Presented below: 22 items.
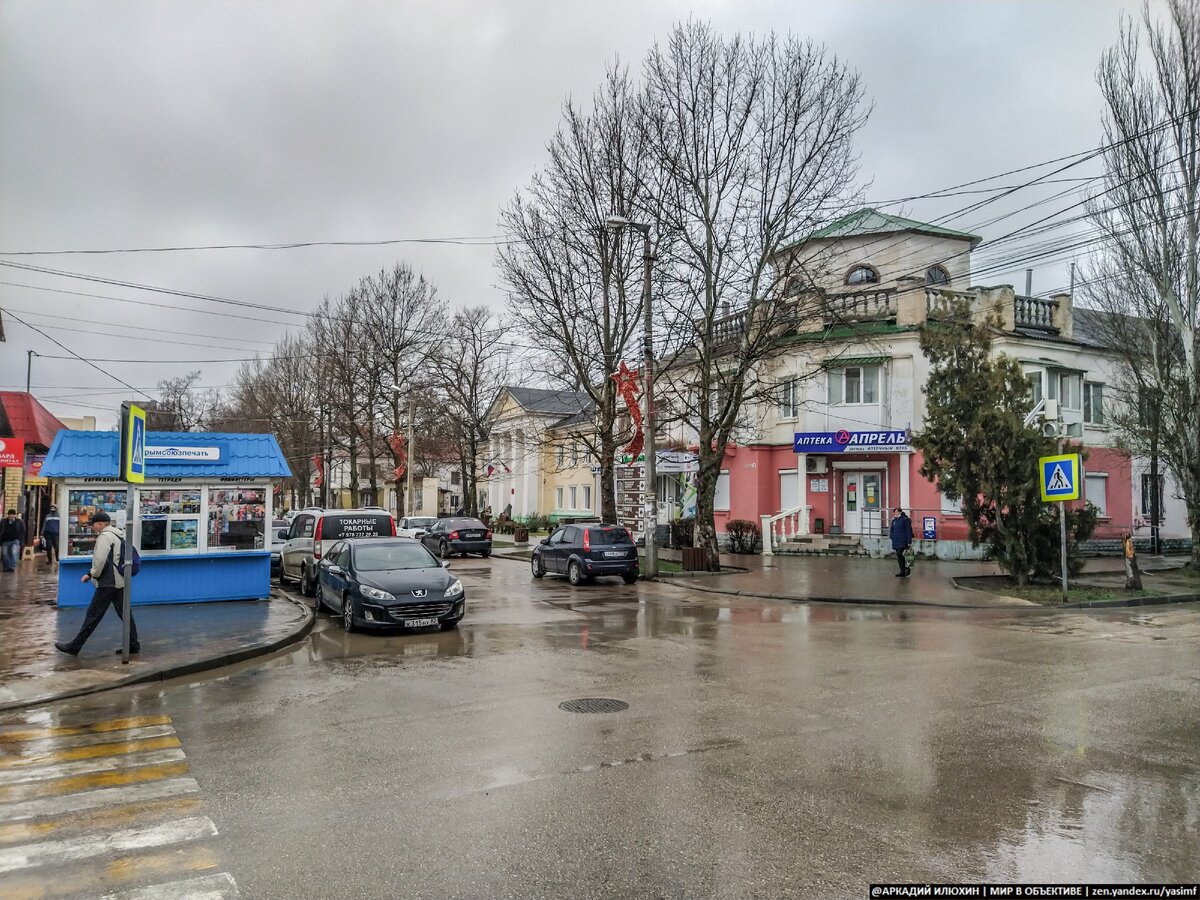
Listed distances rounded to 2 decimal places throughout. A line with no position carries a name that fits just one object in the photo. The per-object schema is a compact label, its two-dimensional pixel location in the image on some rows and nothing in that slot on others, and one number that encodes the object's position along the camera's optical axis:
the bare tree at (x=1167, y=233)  22.28
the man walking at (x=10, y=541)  22.12
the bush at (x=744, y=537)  30.20
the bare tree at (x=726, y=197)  22.70
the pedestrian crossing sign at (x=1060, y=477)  16.41
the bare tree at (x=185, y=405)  62.09
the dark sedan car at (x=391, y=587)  12.89
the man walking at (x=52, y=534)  23.14
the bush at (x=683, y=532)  29.33
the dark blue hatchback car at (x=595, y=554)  21.56
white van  19.19
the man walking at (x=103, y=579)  10.38
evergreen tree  18.11
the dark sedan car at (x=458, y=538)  32.78
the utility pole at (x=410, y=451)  40.06
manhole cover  7.84
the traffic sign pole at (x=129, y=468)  10.14
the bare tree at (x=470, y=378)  42.28
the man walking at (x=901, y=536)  21.61
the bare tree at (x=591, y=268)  24.45
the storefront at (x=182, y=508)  14.84
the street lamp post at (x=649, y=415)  21.98
